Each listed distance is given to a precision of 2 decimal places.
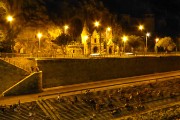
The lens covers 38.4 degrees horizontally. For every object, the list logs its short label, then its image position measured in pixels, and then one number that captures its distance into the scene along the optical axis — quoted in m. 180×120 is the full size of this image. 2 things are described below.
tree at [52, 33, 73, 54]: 53.86
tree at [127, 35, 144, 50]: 66.94
